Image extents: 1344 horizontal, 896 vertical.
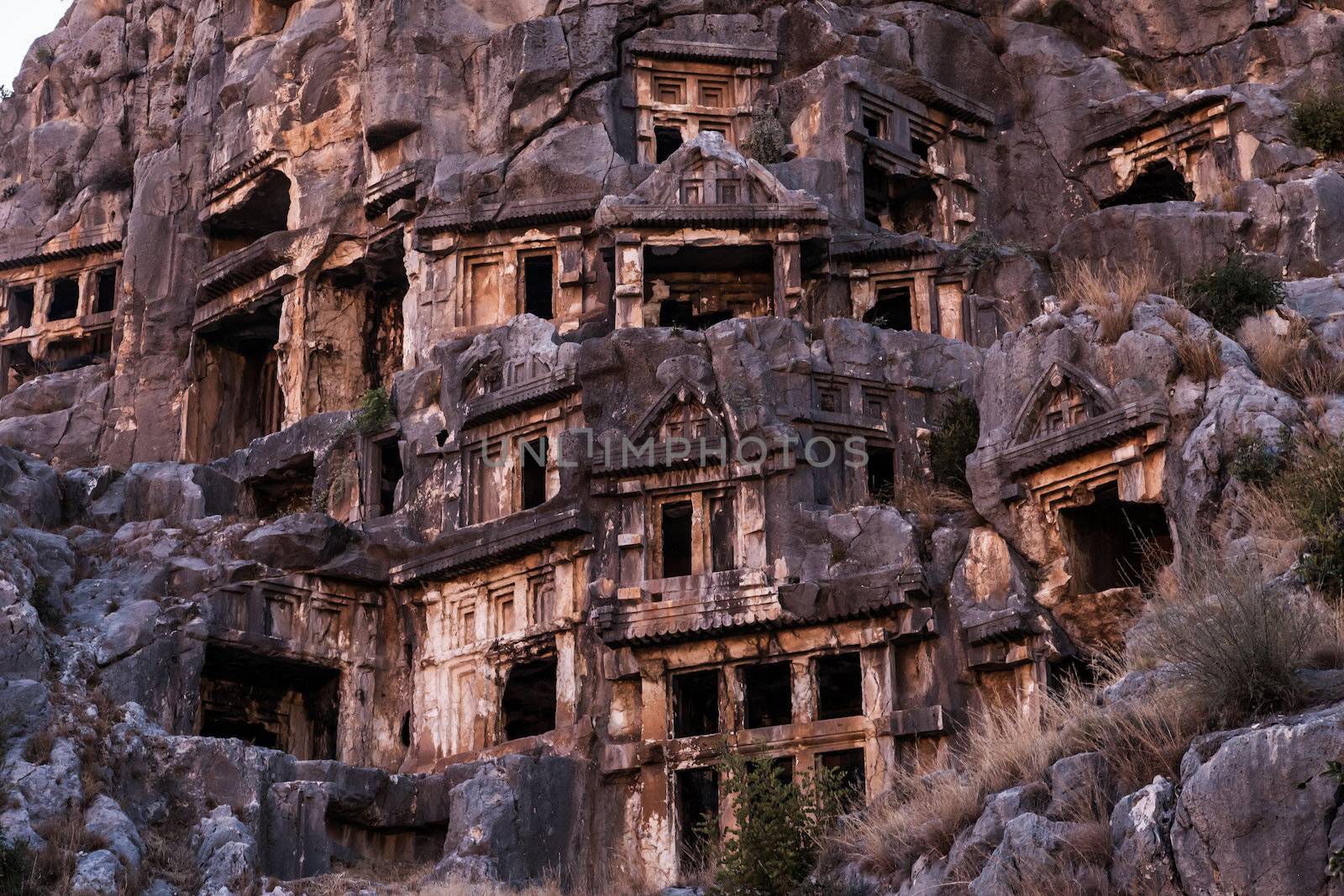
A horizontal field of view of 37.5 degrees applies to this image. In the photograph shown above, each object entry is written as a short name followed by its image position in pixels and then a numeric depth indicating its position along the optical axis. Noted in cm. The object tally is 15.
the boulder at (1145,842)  1534
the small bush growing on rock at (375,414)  3947
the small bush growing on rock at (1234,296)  2969
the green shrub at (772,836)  2048
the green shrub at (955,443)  3394
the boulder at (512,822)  2901
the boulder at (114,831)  2462
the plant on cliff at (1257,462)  2470
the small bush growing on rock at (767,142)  4403
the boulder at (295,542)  3619
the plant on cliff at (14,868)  2262
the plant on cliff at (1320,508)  1859
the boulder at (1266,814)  1448
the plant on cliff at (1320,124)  4094
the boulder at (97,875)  2350
